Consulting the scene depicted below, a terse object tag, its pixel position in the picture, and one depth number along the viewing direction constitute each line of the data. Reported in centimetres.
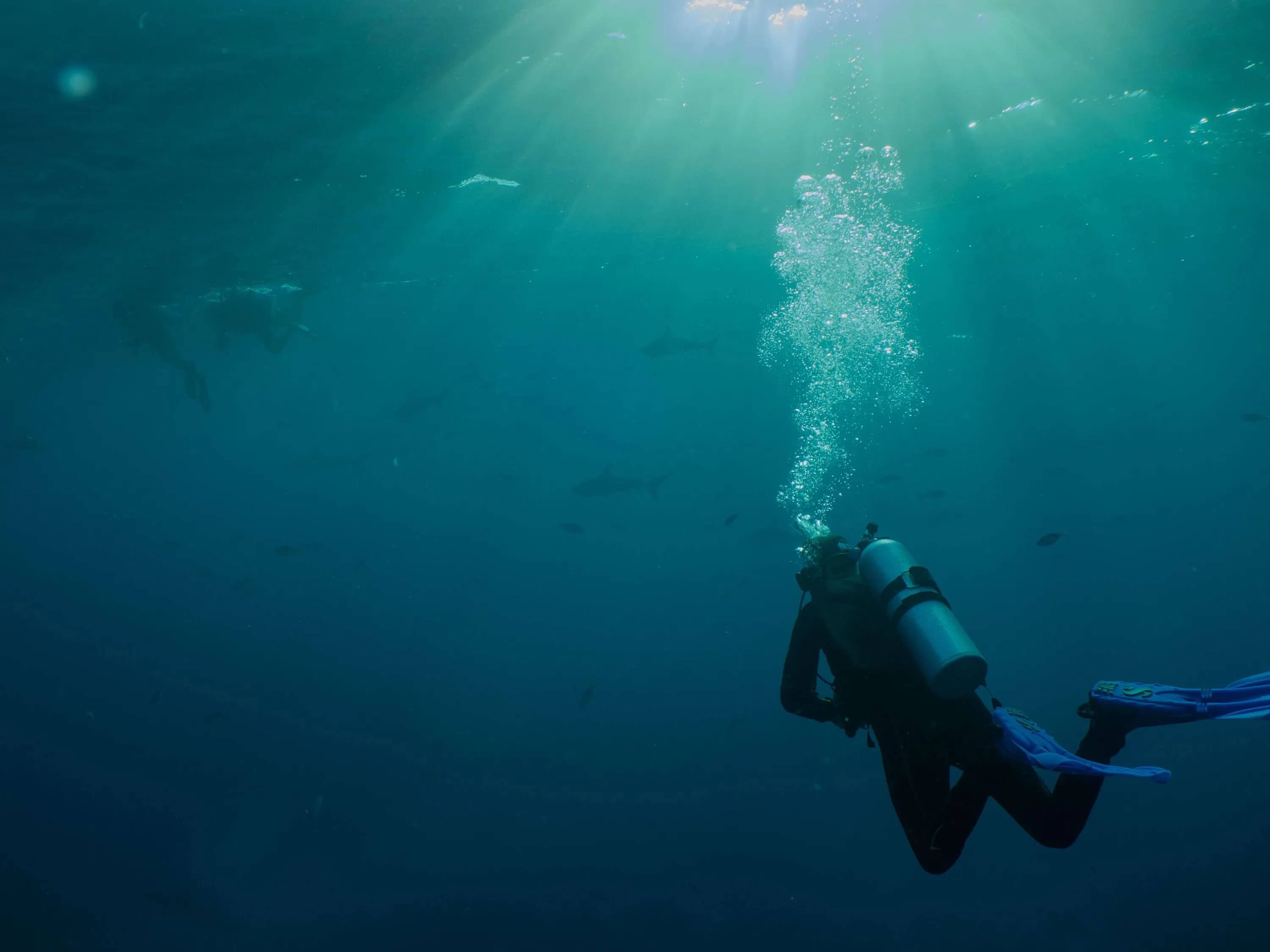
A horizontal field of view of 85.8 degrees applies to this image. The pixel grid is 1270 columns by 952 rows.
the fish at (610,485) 2320
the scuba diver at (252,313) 2422
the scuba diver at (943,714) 391
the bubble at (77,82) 1161
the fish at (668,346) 2336
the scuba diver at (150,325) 2319
